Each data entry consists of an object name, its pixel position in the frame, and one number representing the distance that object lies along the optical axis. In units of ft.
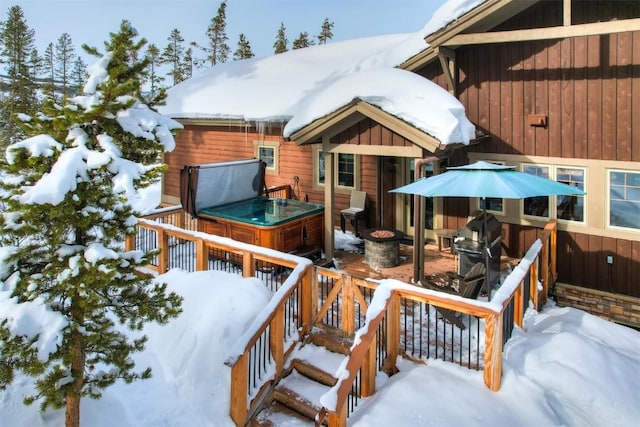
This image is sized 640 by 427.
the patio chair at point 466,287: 18.15
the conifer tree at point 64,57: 156.56
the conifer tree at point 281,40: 112.78
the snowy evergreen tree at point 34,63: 101.71
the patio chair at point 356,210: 32.83
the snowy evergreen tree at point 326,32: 117.91
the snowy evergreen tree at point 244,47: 116.47
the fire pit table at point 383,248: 26.30
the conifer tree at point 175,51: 135.64
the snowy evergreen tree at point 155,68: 124.98
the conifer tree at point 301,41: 111.65
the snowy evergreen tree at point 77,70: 159.84
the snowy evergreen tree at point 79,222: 11.93
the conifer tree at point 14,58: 76.95
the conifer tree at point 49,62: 150.67
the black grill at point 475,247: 22.75
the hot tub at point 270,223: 26.30
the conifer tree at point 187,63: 137.52
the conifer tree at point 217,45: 124.36
